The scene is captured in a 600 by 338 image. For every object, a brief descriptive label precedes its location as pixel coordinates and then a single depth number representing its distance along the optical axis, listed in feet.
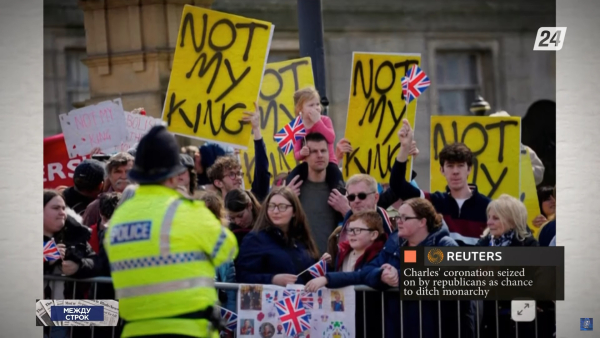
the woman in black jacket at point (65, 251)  53.16
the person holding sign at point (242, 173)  54.80
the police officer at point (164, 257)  41.24
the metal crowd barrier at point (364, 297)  52.49
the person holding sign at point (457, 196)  55.06
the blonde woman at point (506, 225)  53.93
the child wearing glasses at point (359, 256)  51.62
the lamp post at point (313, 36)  57.57
